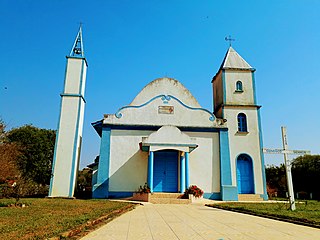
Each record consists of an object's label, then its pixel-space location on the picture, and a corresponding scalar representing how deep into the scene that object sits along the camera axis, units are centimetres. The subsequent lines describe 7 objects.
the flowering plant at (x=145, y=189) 1536
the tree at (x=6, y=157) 1575
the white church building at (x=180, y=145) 1702
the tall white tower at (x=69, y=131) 1680
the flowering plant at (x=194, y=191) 1545
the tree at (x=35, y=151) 2855
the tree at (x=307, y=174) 2598
